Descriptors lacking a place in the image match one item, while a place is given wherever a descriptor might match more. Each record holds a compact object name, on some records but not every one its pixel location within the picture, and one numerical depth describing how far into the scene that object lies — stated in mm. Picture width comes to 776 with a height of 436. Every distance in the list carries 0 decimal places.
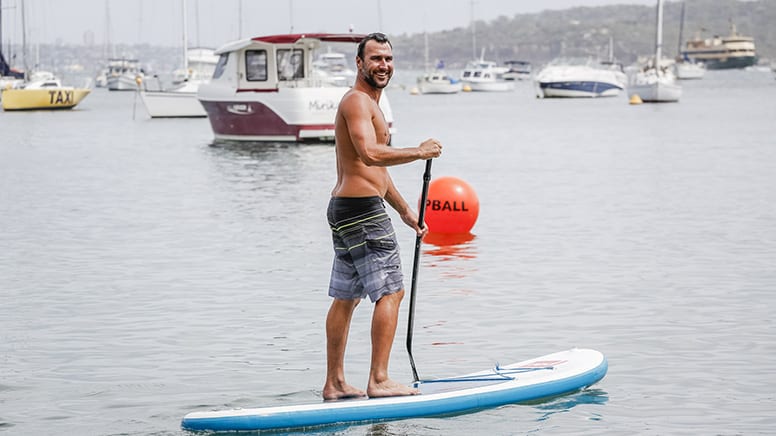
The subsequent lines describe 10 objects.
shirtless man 7086
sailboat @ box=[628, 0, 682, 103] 74438
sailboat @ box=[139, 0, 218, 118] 54719
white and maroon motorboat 33344
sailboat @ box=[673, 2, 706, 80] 192000
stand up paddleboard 7137
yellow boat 63375
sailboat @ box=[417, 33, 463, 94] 123125
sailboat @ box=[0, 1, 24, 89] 75812
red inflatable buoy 16062
